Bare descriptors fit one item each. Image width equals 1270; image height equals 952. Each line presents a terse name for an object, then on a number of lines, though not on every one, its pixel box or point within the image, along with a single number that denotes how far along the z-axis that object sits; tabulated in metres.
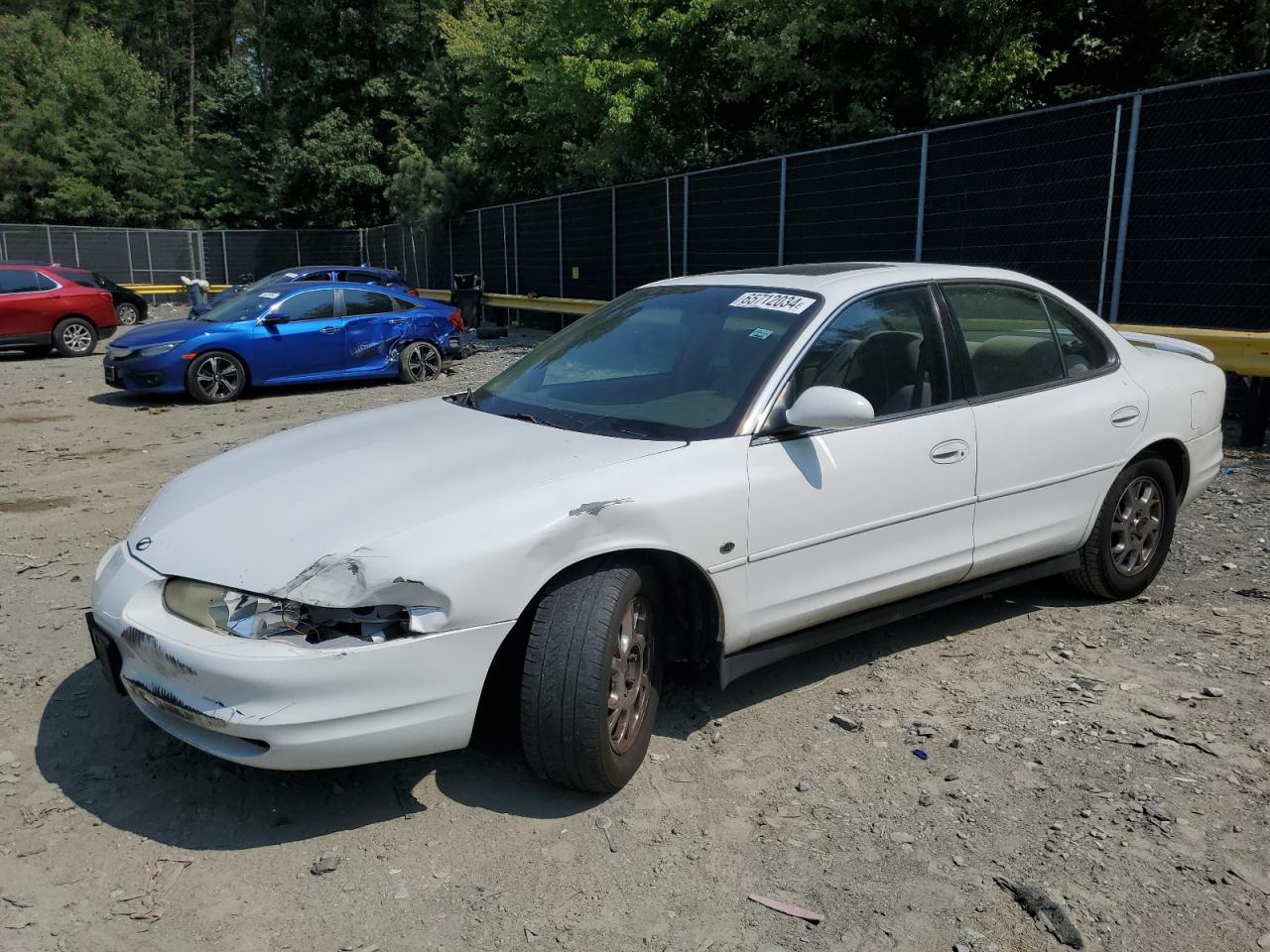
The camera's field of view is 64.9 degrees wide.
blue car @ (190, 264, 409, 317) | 18.59
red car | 16.36
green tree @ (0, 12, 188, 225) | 40.59
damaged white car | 2.83
